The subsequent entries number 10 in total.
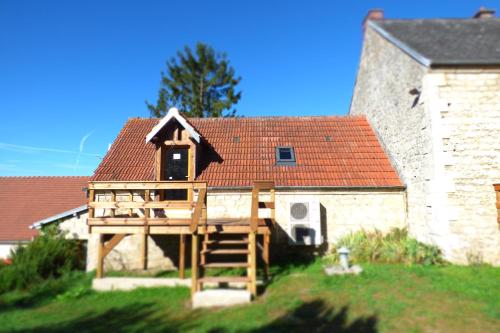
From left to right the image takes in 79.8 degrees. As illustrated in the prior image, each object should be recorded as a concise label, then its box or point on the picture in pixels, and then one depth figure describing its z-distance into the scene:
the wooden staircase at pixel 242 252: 6.02
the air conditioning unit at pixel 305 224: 8.80
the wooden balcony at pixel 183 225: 6.20
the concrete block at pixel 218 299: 5.60
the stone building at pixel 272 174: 8.93
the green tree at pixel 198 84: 23.03
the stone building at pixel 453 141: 7.51
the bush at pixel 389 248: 7.74
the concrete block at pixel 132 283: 6.71
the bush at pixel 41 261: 7.50
